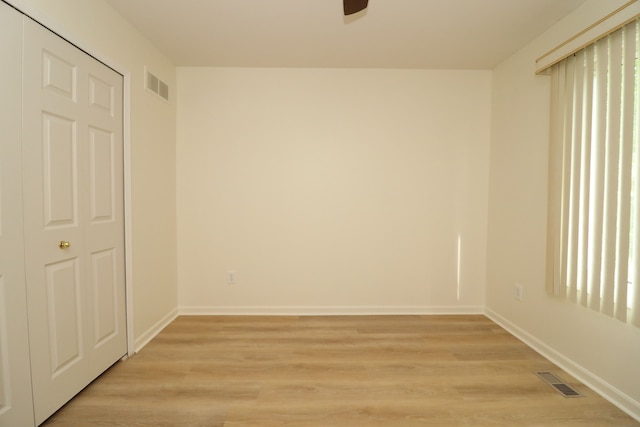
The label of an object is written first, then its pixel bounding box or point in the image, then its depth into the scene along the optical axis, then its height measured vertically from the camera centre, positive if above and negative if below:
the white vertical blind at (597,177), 1.76 +0.18
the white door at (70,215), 1.59 -0.08
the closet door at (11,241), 1.43 -0.19
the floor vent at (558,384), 1.96 -1.24
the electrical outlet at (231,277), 3.26 -0.81
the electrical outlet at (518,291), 2.75 -0.82
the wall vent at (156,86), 2.60 +1.08
